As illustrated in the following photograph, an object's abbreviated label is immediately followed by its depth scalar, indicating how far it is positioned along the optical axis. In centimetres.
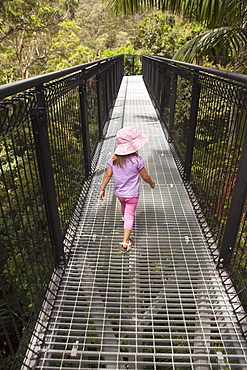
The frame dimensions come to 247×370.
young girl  294
